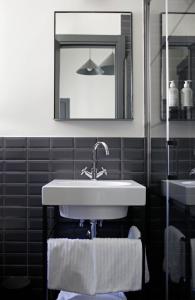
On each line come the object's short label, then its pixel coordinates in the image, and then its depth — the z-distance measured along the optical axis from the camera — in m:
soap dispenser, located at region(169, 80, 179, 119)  1.53
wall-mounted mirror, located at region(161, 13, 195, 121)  1.42
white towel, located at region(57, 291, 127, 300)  1.62
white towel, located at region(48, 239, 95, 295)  1.45
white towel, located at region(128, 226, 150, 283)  1.61
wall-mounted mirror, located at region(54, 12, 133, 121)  1.99
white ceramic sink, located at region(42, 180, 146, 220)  1.48
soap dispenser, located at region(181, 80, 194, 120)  1.45
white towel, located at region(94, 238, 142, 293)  1.45
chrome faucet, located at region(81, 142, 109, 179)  1.92
